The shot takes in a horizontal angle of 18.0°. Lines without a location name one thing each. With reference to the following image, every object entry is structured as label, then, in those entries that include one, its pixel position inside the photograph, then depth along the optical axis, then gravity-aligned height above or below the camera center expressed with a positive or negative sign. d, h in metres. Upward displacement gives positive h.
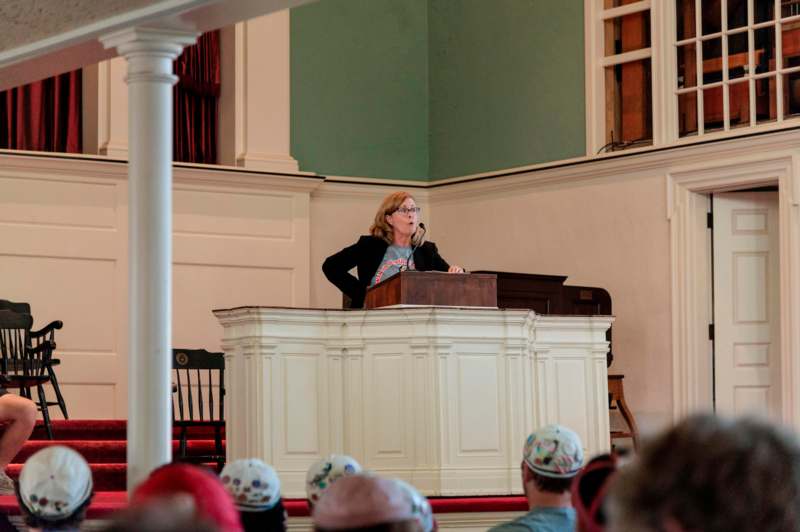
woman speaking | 13.28 +0.42
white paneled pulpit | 12.38 -0.30
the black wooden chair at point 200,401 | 14.24 -0.40
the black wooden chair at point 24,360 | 14.51 -0.16
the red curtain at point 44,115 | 19.21 +1.69
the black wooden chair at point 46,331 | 15.25 +0.00
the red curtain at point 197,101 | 20.07 +1.86
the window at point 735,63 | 17.45 +1.89
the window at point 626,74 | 19.13 +1.96
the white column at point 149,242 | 9.25 +0.34
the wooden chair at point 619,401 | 17.49 -0.51
